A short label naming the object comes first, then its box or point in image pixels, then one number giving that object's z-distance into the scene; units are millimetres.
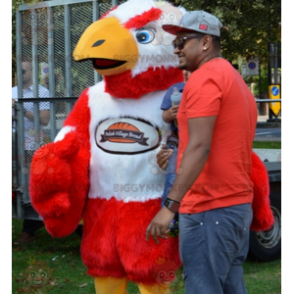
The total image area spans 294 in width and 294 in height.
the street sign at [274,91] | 19188
